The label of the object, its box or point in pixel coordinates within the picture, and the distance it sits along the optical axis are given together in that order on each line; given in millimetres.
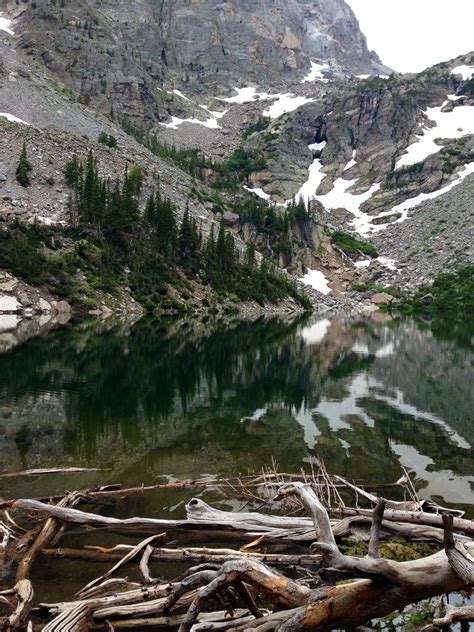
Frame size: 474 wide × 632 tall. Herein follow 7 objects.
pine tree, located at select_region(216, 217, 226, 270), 90688
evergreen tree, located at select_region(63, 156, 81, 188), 79188
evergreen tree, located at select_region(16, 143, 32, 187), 73244
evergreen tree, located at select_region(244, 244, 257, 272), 95262
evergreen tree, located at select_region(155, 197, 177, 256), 81750
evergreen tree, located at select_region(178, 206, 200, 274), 84875
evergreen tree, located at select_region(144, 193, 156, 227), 84938
